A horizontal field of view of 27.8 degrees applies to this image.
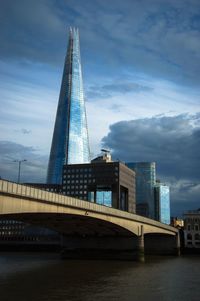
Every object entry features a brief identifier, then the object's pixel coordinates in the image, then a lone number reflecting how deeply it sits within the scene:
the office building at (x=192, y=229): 147.88
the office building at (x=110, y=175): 188.25
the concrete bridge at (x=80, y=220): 46.59
